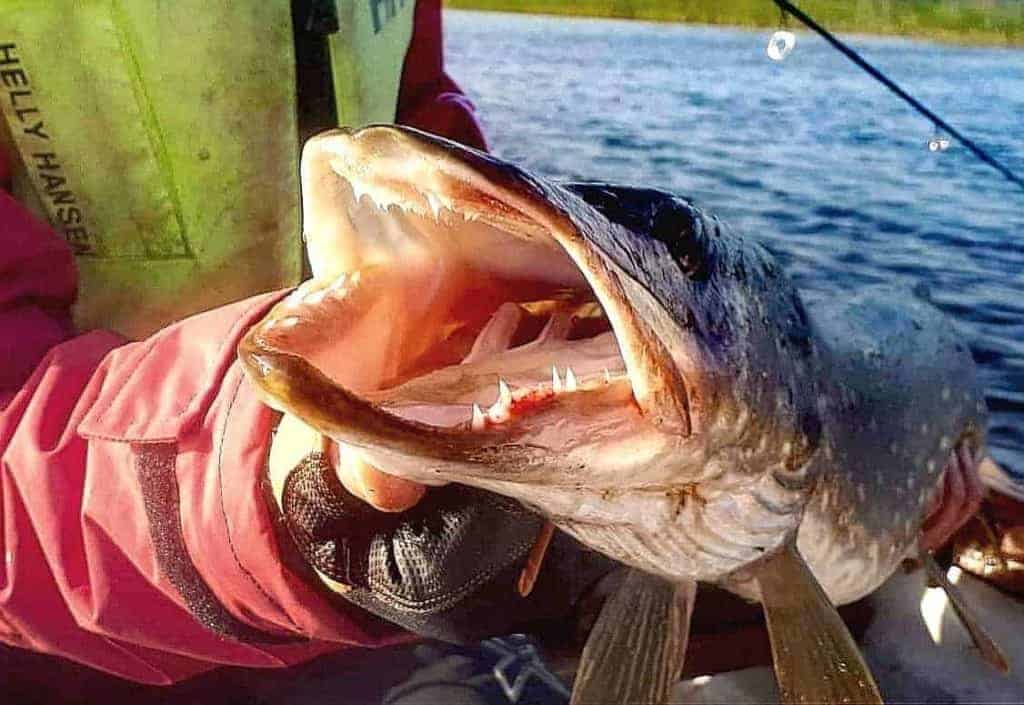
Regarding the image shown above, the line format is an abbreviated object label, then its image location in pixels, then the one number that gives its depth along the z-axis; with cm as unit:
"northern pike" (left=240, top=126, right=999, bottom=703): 68
